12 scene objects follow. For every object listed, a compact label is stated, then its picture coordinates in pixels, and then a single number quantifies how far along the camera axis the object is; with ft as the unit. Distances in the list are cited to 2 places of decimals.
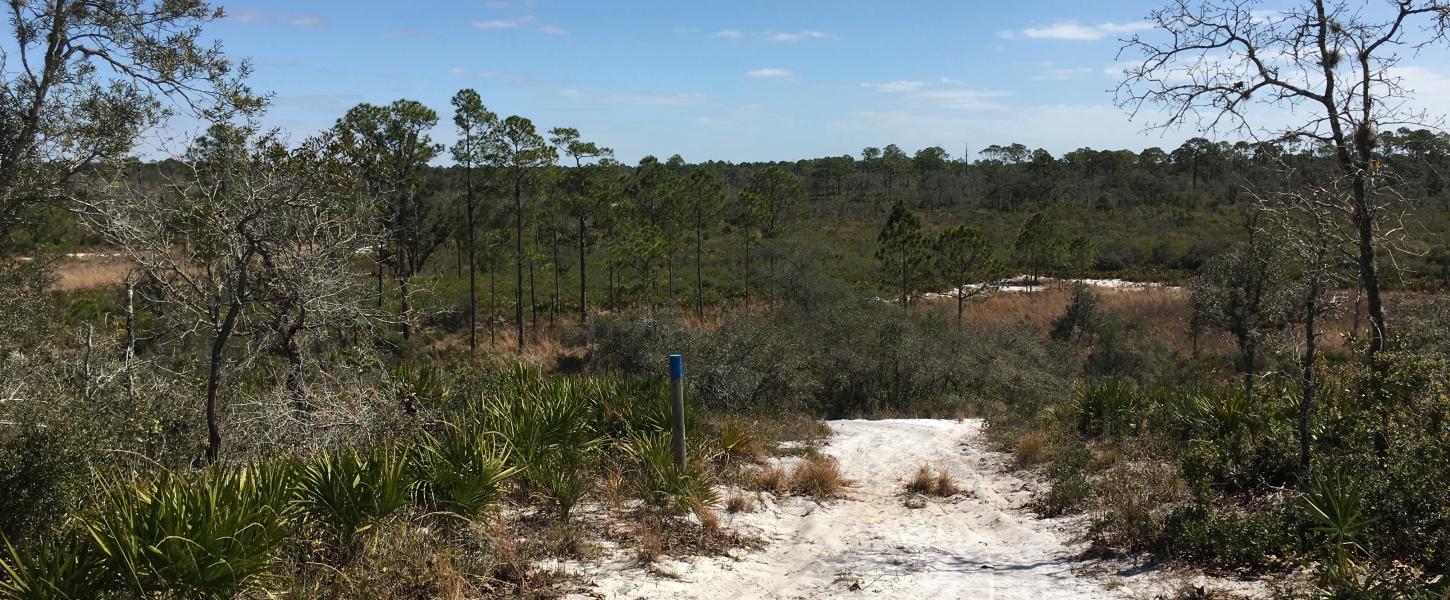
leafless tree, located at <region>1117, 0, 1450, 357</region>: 21.44
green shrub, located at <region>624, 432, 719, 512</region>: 24.20
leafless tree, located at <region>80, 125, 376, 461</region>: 21.98
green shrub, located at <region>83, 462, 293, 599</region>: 14.38
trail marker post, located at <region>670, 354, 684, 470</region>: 25.86
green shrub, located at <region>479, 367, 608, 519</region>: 23.89
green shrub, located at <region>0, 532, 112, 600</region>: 13.48
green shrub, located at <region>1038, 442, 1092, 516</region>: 27.37
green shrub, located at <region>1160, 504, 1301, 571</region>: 19.35
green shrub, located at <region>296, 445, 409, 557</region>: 18.44
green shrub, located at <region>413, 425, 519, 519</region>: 20.62
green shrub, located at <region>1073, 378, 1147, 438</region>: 35.96
